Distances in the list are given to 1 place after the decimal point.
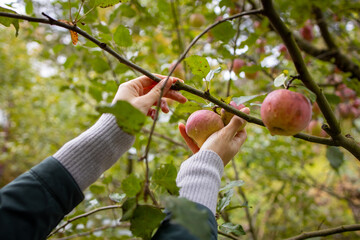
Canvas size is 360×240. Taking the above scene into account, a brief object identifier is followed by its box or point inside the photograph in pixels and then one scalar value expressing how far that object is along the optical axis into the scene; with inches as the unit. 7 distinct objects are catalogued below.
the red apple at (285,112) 21.9
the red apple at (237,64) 58.1
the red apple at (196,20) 74.8
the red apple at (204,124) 27.5
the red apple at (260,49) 67.5
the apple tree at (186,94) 22.0
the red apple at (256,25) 70.7
